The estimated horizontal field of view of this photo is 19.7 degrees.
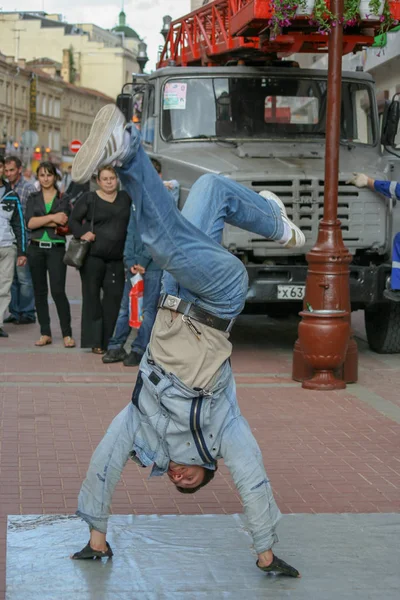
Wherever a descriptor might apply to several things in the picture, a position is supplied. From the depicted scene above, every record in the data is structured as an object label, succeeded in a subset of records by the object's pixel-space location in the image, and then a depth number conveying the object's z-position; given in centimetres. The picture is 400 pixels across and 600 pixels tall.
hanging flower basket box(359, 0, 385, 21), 1014
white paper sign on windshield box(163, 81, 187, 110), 1184
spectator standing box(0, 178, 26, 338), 1244
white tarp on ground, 484
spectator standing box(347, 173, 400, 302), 1077
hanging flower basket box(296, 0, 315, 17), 988
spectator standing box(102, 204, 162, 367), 1065
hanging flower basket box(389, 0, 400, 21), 1041
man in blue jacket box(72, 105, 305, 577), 452
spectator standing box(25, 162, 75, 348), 1174
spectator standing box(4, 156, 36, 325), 1366
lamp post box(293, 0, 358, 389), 974
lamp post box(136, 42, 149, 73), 1673
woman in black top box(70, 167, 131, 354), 1109
